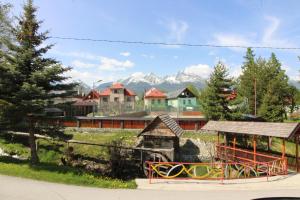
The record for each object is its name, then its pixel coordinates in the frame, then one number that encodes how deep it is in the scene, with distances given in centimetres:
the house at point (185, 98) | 6726
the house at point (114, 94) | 7600
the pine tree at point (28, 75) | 1719
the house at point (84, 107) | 5834
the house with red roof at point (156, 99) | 7469
